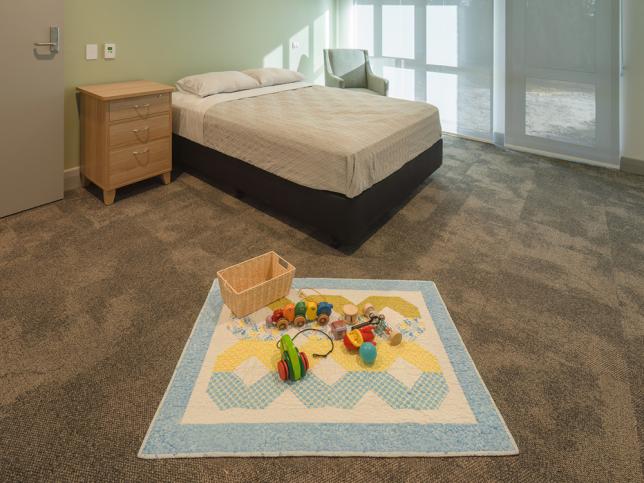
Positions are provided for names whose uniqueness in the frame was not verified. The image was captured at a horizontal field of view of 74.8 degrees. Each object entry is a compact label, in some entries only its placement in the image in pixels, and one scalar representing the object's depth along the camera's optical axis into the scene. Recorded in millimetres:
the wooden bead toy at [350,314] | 1903
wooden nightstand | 2947
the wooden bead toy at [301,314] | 1892
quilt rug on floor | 1360
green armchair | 4857
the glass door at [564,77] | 3801
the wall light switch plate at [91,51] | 3133
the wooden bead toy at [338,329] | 1824
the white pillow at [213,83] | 3559
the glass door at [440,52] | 4523
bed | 2455
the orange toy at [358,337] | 1733
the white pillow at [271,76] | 4094
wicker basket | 1915
